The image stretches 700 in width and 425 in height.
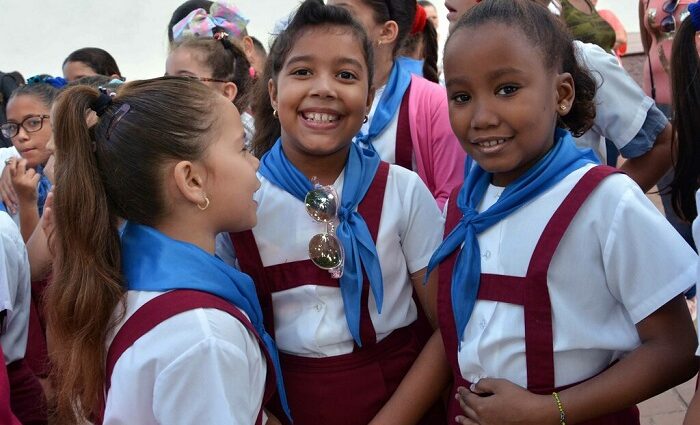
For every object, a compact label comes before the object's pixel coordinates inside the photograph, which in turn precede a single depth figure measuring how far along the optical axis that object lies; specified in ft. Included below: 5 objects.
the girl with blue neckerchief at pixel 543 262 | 5.02
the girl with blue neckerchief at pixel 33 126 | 11.32
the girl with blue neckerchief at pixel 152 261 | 4.78
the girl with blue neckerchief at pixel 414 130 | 7.84
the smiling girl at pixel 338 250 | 6.05
